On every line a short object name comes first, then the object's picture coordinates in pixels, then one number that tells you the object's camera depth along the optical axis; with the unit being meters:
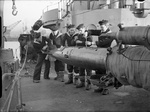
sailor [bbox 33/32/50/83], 7.53
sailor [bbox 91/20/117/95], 5.66
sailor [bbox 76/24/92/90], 6.58
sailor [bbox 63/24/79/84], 7.09
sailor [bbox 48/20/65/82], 7.77
